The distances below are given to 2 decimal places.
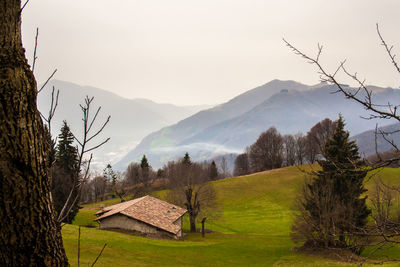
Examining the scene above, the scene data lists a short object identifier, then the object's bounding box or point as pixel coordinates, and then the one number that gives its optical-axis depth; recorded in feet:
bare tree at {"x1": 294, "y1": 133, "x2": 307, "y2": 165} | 352.28
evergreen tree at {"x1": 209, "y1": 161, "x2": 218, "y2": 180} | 360.61
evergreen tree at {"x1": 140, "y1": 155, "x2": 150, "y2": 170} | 315.45
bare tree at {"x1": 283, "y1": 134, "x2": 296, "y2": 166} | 374.02
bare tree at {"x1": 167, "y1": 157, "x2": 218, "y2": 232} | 173.37
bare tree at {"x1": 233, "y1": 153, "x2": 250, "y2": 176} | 416.95
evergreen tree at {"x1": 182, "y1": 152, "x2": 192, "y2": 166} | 320.37
